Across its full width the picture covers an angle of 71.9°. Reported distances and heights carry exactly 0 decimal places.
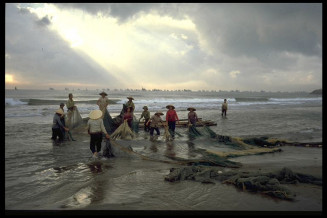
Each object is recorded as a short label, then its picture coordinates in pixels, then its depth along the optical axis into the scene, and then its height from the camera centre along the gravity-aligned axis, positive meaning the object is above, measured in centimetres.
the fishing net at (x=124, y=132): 1001 -121
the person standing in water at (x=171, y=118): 1069 -62
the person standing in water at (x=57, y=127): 895 -90
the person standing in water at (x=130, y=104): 1169 +5
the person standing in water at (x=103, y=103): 1025 +9
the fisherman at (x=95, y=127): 650 -64
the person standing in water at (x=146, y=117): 1264 -69
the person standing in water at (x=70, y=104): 1040 +4
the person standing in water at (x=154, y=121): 1112 -82
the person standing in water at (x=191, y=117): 1133 -61
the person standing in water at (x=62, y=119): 930 -60
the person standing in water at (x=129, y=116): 1102 -54
